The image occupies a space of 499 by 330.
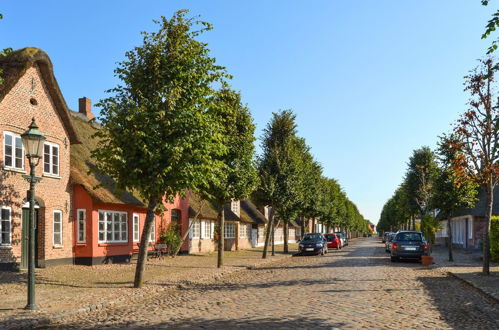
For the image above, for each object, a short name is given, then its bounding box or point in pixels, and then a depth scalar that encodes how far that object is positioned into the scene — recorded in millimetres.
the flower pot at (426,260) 26016
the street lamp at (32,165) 11148
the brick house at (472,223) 42312
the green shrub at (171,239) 30219
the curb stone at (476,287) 12716
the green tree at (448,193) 28109
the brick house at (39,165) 19172
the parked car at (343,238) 53594
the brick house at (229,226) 36156
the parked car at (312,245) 36031
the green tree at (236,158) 23109
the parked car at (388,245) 40231
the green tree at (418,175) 46625
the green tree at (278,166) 32312
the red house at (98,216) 23250
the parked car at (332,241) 46469
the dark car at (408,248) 27375
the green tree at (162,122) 14758
